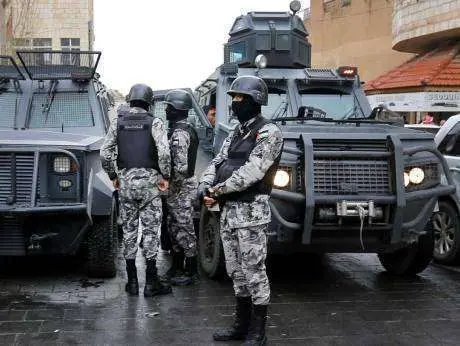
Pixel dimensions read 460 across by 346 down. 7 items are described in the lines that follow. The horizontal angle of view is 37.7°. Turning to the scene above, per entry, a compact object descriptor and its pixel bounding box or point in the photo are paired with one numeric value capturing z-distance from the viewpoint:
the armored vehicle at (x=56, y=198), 5.44
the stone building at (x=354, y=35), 31.52
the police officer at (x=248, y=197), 4.35
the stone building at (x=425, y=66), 18.59
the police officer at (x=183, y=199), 6.11
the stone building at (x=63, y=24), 30.48
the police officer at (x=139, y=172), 5.57
